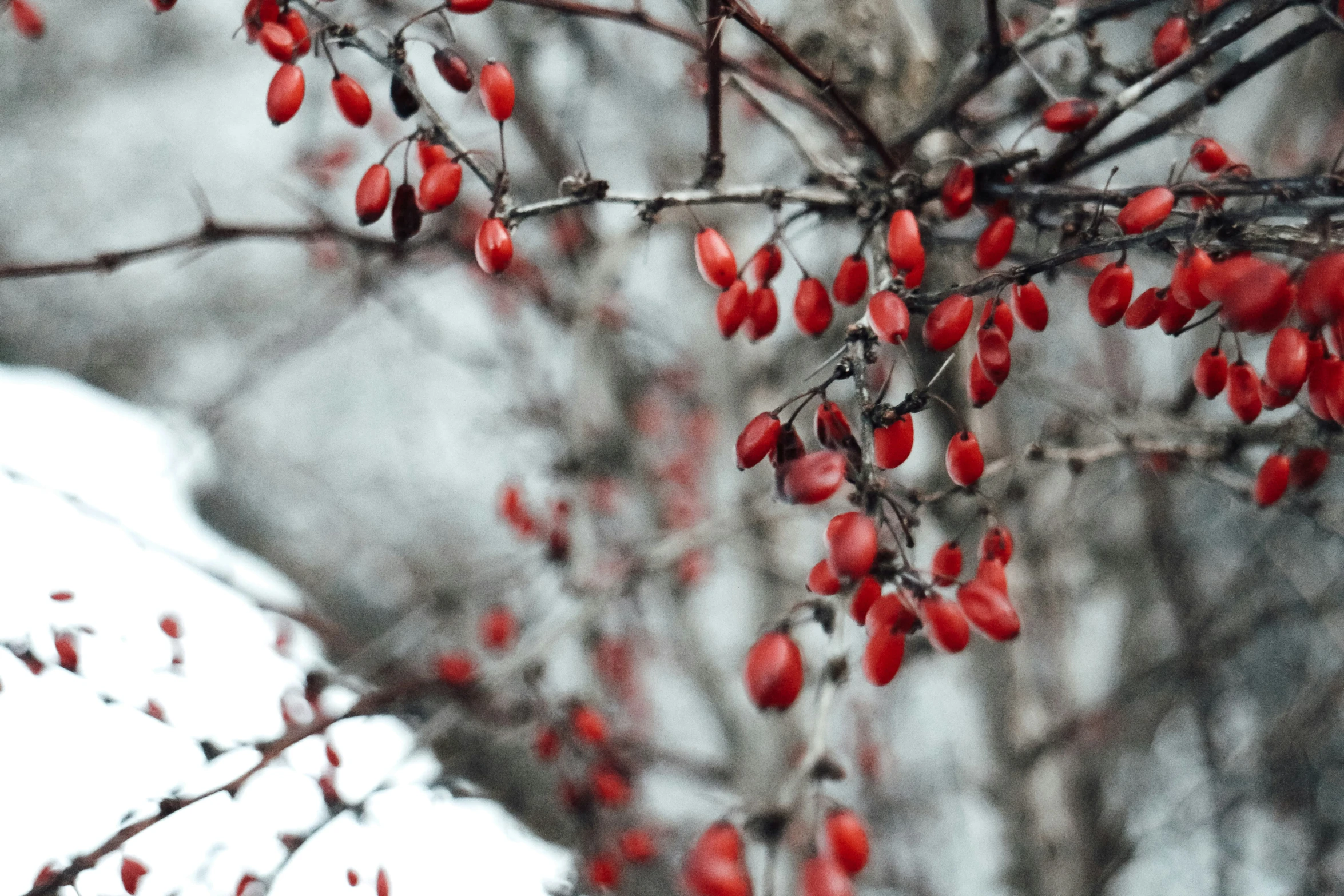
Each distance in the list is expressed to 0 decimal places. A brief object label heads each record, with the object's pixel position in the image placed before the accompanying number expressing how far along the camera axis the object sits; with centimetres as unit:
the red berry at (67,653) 52
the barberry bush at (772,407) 46
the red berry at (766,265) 49
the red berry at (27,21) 55
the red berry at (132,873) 50
